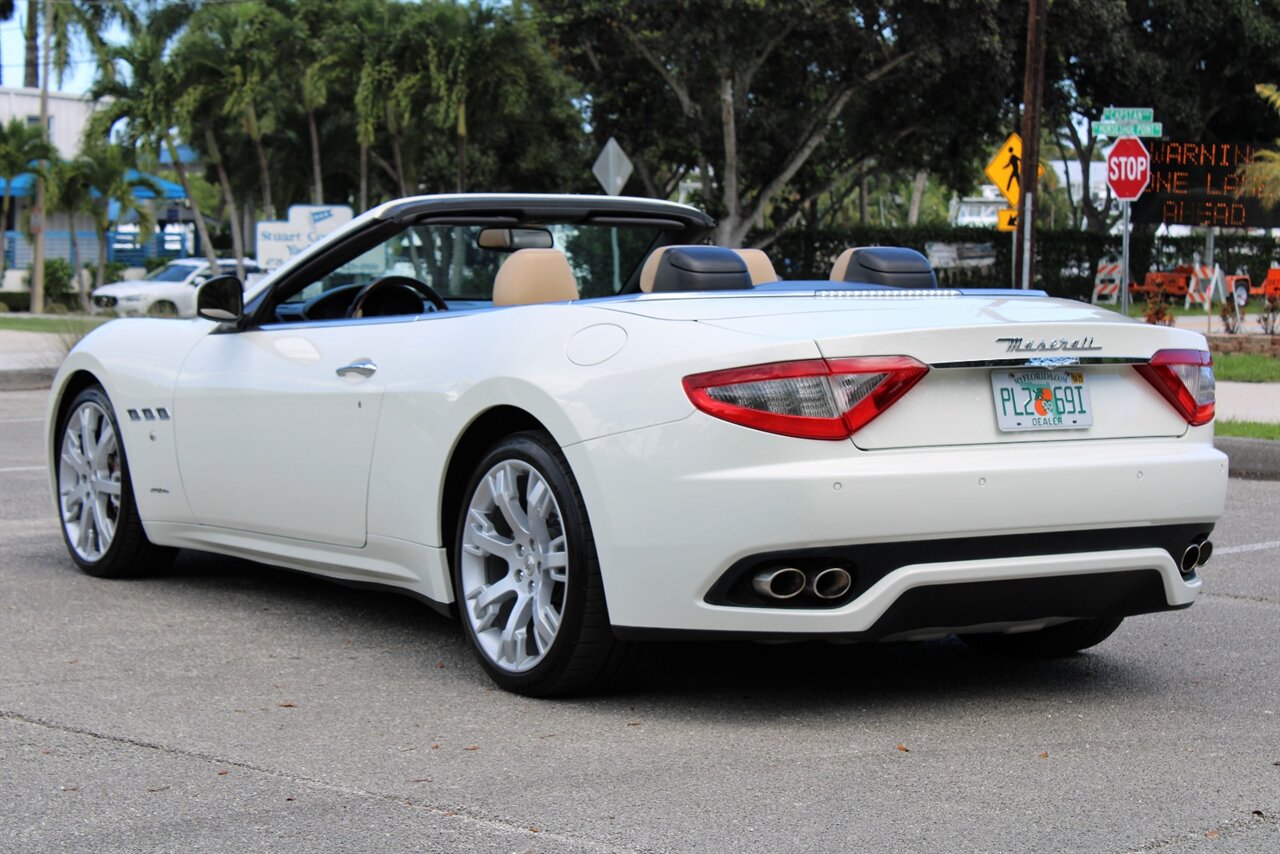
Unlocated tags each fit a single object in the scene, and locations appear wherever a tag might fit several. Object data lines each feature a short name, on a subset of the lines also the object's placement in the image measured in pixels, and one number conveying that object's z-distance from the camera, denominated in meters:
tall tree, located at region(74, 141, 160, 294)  43.72
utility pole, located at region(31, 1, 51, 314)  42.75
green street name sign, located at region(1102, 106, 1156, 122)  19.38
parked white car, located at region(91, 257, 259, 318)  38.19
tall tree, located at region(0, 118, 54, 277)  43.66
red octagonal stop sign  20.30
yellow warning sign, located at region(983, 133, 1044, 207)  24.23
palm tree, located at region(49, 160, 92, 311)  43.31
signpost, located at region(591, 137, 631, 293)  24.67
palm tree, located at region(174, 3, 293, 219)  36.84
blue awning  46.60
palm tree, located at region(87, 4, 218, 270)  37.56
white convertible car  4.37
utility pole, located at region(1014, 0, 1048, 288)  22.61
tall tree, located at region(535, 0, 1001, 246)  31.70
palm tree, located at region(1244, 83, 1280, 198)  25.06
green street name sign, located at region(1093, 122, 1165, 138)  19.42
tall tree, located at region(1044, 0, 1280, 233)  36.91
